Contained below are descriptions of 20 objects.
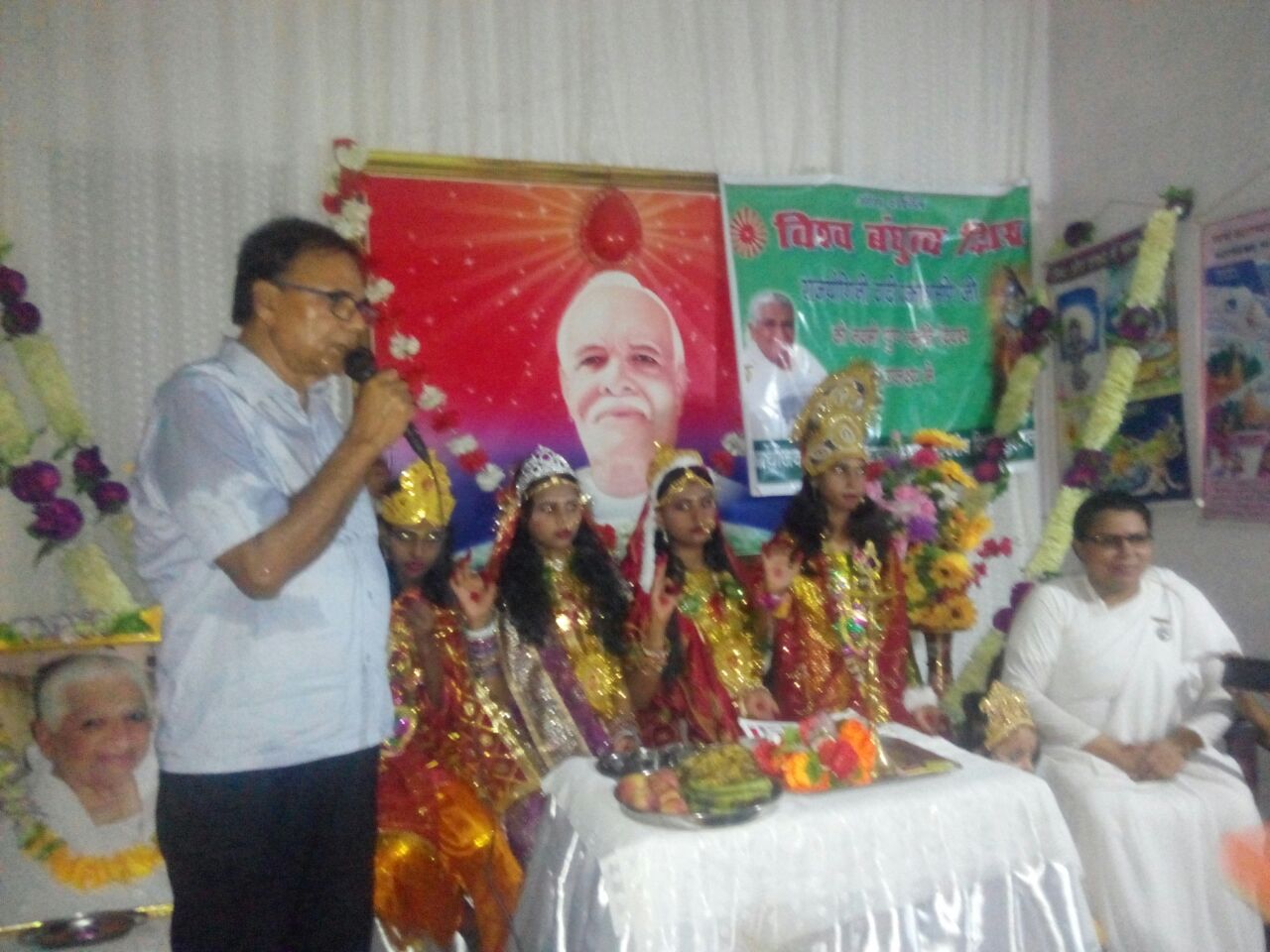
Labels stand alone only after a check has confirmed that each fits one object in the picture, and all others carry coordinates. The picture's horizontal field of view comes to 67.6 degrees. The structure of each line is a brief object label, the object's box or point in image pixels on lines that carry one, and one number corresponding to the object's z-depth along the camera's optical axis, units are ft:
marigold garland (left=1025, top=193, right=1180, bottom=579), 12.32
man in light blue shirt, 5.06
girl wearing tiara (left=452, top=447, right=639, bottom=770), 9.01
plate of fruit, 5.90
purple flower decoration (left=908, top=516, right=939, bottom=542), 11.24
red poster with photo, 11.83
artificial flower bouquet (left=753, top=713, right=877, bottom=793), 6.44
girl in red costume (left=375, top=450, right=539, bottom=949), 8.23
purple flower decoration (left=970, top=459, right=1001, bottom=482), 14.14
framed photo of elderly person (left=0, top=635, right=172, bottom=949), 9.67
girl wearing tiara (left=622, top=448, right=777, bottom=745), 9.29
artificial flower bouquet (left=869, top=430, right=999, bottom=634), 11.19
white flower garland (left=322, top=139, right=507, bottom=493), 11.32
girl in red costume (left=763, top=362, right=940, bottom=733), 9.92
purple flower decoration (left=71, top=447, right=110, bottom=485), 10.46
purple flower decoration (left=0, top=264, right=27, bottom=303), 10.29
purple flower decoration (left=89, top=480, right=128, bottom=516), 10.52
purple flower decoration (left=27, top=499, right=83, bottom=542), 10.25
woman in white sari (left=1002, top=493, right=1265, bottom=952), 8.81
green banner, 13.28
